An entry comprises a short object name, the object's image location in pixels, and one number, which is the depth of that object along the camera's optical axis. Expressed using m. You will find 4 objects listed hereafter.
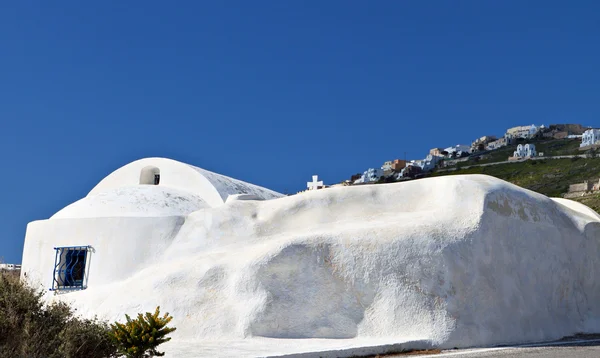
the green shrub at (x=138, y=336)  9.38
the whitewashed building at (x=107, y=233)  17.69
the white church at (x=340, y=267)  13.62
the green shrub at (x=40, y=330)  8.48
